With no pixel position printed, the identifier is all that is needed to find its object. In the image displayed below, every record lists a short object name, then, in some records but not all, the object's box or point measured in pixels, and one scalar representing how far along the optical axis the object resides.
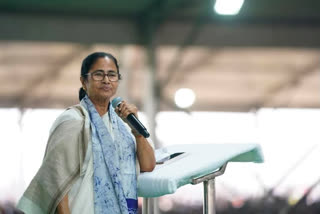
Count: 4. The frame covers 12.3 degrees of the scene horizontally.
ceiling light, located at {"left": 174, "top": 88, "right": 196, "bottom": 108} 16.74
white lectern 6.38
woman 6.44
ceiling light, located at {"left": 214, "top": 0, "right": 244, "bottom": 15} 12.97
